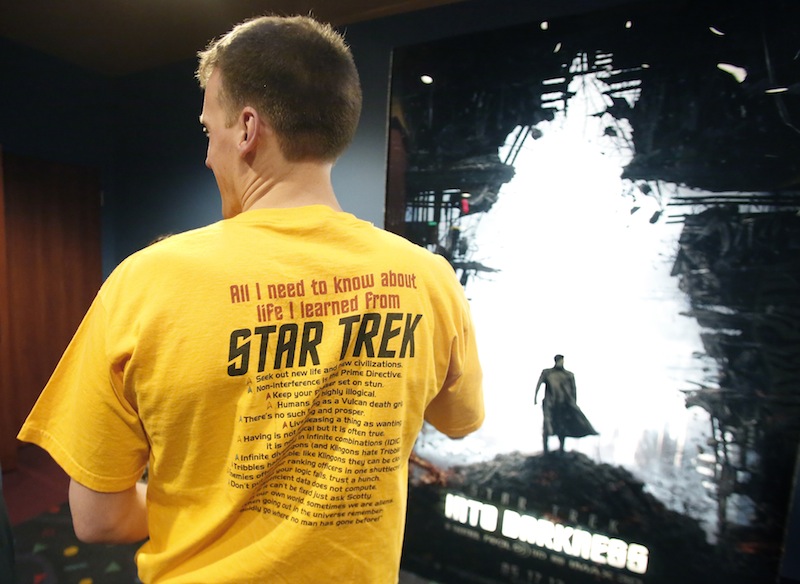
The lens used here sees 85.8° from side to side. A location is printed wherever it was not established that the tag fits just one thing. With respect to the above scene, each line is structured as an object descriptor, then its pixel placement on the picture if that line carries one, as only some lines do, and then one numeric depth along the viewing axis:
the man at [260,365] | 0.52
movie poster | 1.24
